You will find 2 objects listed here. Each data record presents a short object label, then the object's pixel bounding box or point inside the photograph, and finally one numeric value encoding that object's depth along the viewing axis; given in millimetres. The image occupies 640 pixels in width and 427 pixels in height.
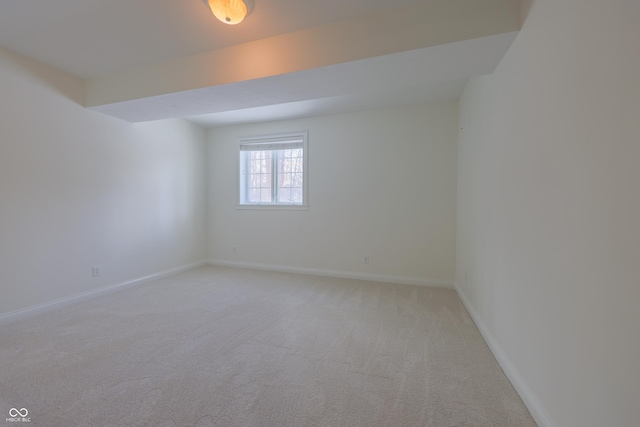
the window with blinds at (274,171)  4316
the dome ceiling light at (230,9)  1621
